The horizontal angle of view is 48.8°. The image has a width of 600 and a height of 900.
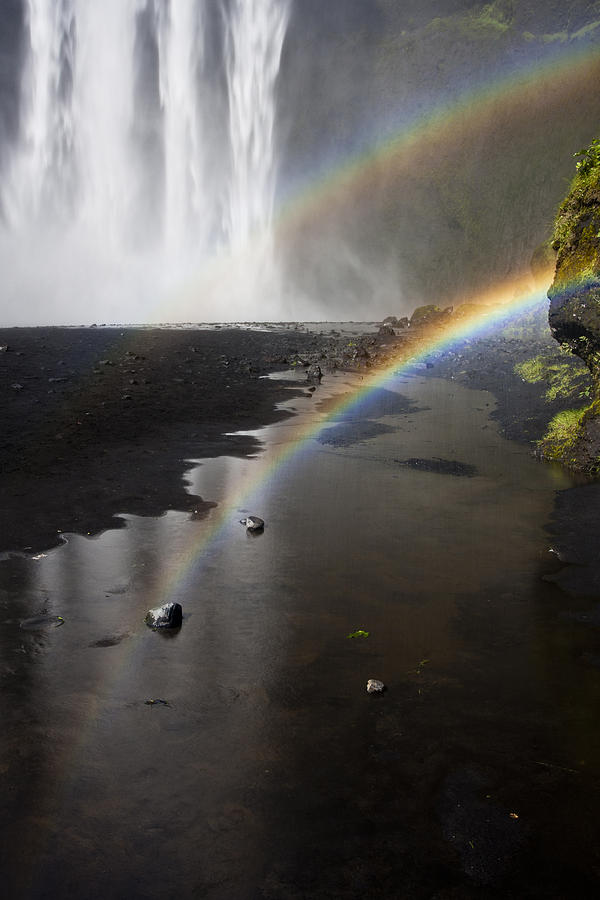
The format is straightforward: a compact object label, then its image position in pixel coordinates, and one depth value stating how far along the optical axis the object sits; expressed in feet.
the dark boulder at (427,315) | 162.71
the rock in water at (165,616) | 16.72
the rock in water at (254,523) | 24.46
